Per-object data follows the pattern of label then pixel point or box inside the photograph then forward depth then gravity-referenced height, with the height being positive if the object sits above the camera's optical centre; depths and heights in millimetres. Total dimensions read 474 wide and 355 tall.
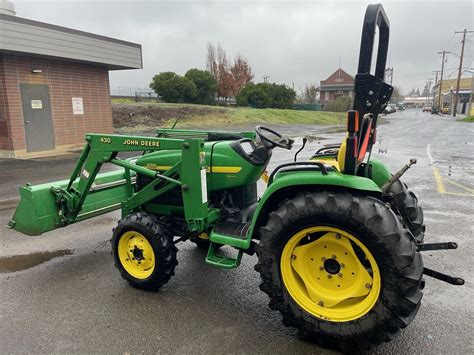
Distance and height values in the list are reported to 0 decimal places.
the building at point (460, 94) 56531 +782
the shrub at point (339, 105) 49044 -745
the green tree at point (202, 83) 34125 +1397
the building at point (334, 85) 73500 +2681
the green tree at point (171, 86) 31875 +1065
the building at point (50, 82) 11484 +577
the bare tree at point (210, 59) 45303 +4548
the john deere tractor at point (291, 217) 2521 -950
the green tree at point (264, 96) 39906 +327
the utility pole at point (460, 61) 53188 +5109
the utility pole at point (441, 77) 73344 +4040
